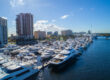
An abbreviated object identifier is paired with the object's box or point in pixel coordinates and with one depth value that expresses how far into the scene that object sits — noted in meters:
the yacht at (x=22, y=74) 15.68
